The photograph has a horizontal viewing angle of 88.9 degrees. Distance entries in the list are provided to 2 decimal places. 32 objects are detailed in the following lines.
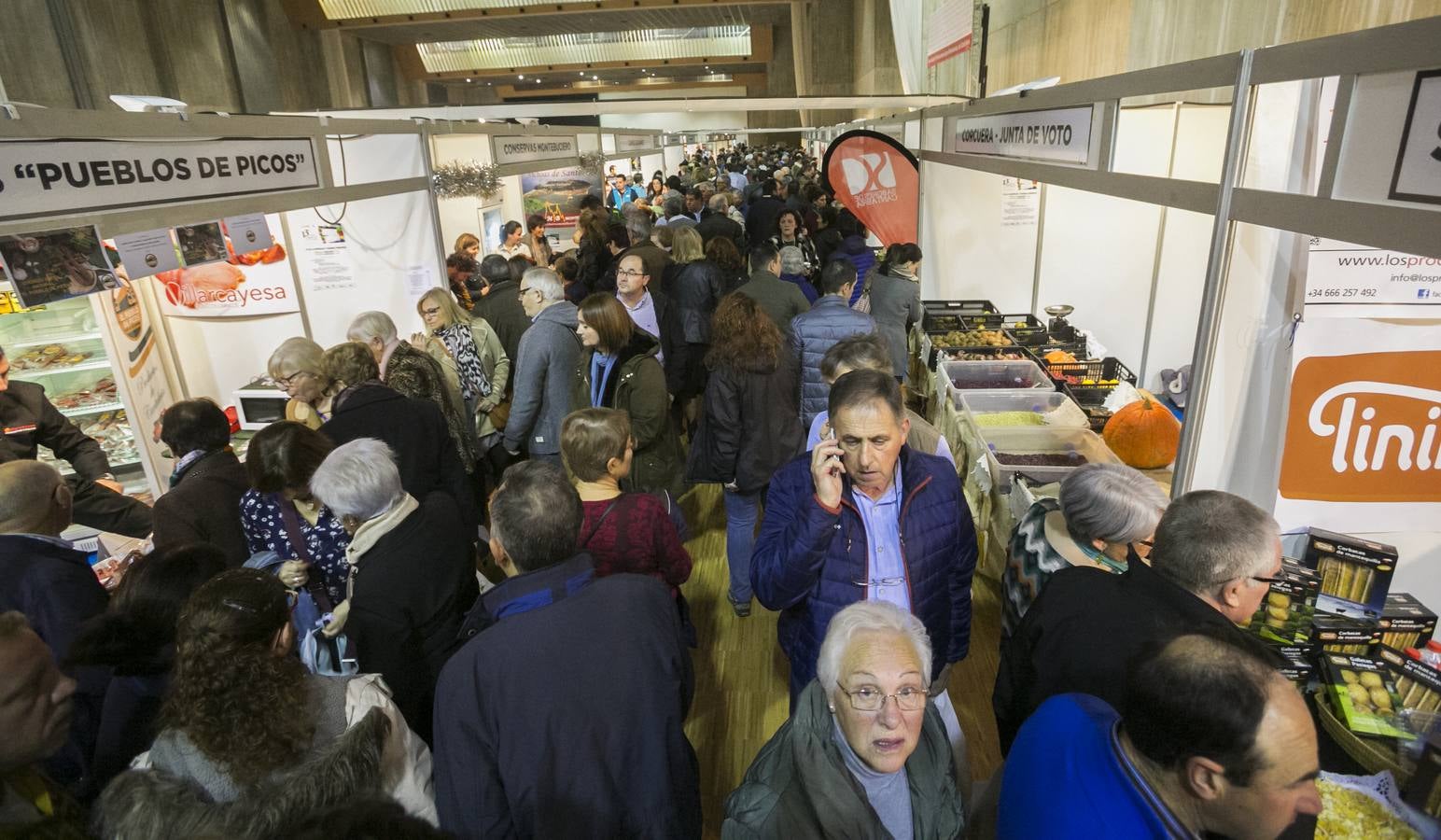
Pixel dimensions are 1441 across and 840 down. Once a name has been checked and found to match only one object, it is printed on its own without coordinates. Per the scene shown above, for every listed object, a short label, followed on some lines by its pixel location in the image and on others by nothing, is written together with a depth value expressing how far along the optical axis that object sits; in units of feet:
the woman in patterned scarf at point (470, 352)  12.93
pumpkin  10.62
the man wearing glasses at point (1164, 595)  5.21
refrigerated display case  13.58
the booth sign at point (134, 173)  6.45
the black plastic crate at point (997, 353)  15.35
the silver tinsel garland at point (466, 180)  15.81
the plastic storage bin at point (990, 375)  14.65
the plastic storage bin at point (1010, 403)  12.71
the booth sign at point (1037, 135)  8.36
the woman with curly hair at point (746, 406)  11.03
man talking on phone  6.35
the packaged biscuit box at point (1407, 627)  6.50
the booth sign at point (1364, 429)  6.07
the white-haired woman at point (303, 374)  10.50
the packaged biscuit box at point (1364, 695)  5.70
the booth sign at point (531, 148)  18.13
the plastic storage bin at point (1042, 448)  10.90
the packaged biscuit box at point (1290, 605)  6.61
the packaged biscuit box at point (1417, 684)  5.77
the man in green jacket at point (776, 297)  14.96
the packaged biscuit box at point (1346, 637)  6.43
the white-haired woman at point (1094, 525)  6.43
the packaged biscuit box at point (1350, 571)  6.57
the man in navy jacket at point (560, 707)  5.02
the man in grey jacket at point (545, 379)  12.06
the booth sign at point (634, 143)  36.13
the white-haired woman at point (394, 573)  6.58
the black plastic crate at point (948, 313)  18.17
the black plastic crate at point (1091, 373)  14.24
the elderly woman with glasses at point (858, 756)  4.47
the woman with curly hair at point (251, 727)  4.18
